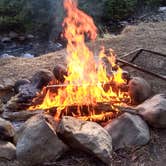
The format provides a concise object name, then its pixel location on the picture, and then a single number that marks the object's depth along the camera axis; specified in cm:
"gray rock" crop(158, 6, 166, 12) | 1214
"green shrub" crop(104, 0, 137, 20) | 1226
